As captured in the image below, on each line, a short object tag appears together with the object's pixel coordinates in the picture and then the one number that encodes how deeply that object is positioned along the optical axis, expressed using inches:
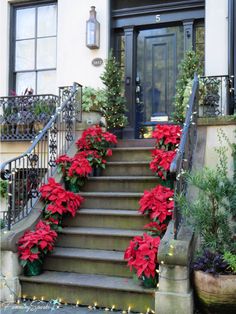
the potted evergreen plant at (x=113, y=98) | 295.3
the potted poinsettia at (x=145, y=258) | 161.4
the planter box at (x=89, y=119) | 269.0
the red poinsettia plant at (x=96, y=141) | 249.6
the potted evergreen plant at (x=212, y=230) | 151.3
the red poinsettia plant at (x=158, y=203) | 183.0
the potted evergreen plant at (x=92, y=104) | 274.1
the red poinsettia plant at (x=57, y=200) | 205.2
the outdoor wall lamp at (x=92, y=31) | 314.3
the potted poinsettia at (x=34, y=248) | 181.6
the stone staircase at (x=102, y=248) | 169.3
